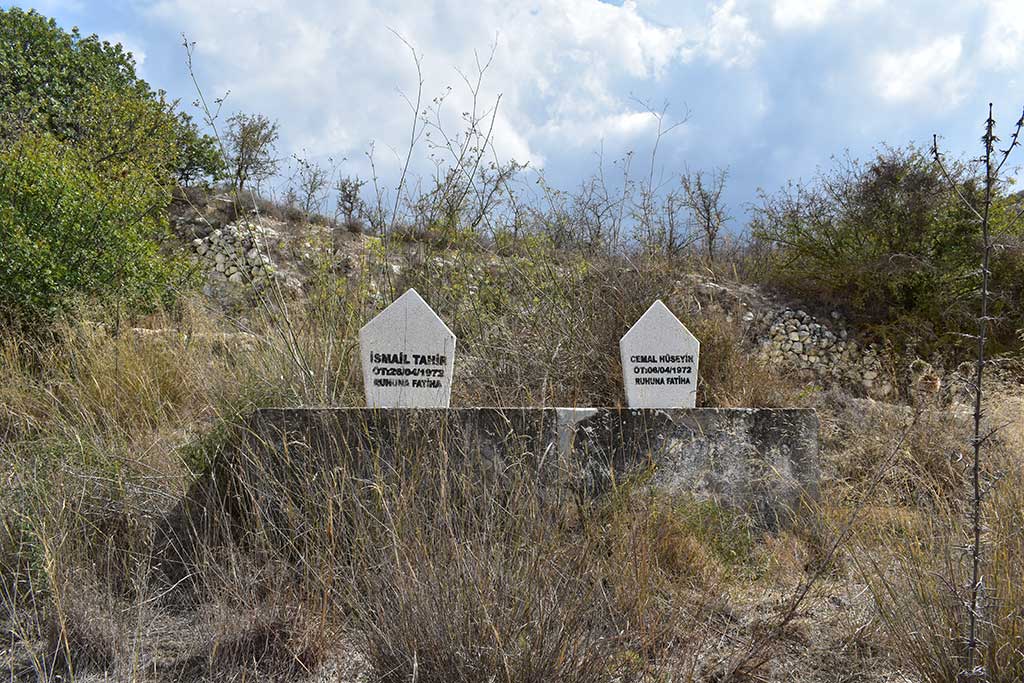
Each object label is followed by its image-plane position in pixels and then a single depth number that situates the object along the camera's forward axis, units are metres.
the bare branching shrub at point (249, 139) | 15.26
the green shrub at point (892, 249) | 9.88
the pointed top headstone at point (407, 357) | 4.07
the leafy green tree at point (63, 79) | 14.27
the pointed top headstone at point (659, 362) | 4.68
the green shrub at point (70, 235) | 6.91
